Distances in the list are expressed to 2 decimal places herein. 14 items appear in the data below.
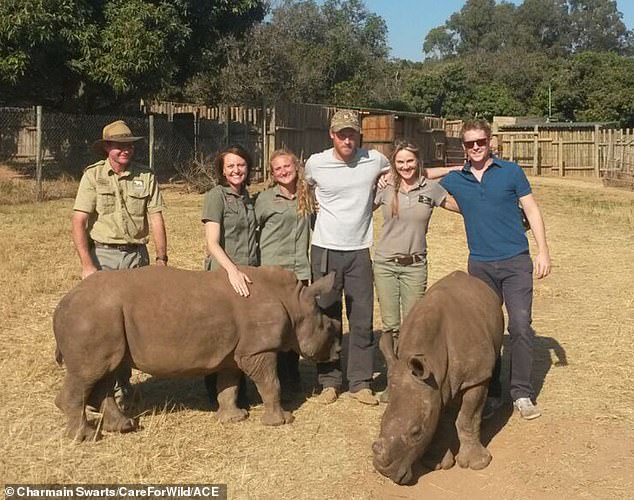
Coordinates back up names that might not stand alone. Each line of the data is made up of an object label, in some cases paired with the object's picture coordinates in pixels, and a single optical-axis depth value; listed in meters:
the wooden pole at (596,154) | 32.06
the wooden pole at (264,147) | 23.35
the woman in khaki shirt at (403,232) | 5.90
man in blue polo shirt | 5.66
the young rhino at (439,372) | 4.48
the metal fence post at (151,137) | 18.94
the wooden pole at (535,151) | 33.31
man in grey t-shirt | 5.88
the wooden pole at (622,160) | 28.85
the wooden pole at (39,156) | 16.78
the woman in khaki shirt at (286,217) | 5.99
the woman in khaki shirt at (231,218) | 5.74
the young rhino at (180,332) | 5.05
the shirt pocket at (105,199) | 5.61
